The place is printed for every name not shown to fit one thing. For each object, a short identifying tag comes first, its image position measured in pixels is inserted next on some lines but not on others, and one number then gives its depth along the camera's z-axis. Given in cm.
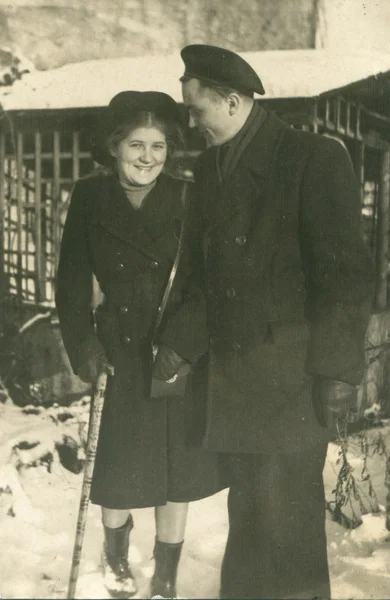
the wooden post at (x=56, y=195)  443
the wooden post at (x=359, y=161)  384
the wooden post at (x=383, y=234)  355
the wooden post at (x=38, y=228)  437
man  219
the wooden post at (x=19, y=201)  437
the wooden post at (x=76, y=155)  426
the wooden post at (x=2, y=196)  439
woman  267
